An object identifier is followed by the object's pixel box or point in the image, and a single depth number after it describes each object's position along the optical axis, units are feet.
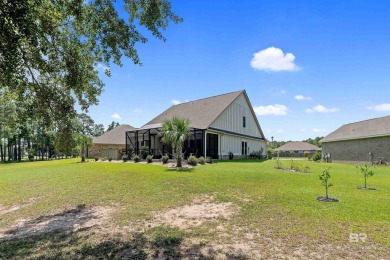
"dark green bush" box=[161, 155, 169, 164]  64.71
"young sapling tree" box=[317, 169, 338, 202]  25.84
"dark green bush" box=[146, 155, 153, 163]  68.80
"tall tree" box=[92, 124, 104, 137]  240.67
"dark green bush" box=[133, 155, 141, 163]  73.23
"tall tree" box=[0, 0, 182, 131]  17.79
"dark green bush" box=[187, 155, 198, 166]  59.21
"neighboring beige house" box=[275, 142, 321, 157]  208.42
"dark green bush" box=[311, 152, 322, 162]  119.55
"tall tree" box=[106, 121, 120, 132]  305.30
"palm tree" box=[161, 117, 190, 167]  53.36
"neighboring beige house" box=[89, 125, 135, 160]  133.18
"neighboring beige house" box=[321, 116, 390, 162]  84.89
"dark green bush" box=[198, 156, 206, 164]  62.60
